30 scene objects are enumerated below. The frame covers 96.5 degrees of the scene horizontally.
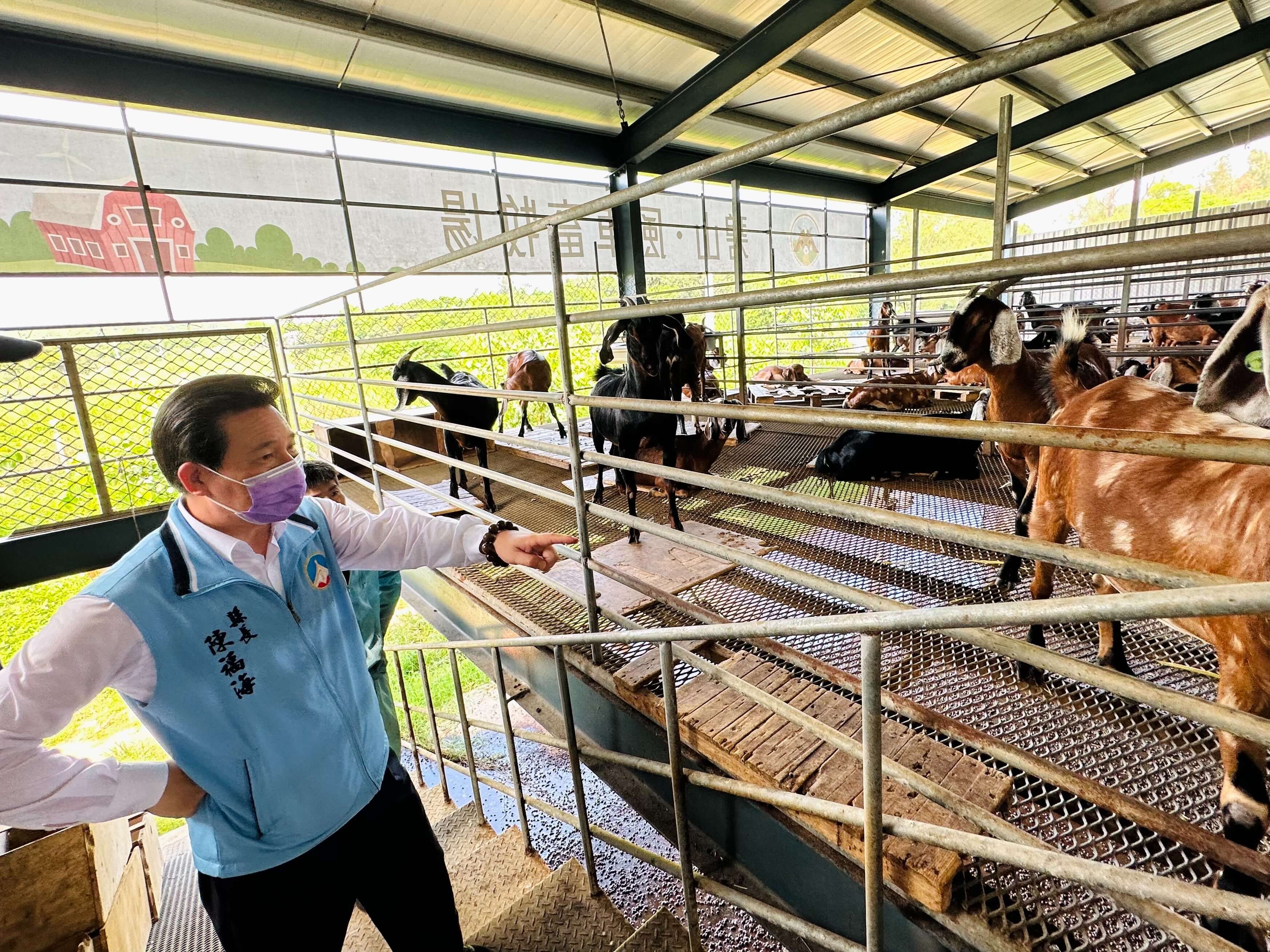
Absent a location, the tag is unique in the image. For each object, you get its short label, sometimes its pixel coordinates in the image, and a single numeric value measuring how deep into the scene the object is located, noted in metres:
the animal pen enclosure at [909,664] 0.92
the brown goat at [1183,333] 6.86
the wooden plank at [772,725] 1.80
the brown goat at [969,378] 5.21
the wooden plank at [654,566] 2.98
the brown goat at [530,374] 7.34
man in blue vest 1.17
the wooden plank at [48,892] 2.16
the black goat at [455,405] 5.44
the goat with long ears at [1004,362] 3.18
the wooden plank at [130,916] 2.49
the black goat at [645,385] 3.75
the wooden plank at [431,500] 4.84
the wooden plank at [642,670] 2.26
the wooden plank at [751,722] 1.85
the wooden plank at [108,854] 2.39
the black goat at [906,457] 4.55
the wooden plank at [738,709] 1.92
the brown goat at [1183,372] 4.72
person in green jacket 2.63
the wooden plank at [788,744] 1.72
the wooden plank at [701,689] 2.06
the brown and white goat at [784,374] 10.09
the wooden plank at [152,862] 3.61
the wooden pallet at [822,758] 1.41
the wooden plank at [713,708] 1.96
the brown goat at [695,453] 4.67
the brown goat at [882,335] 8.51
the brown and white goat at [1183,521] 1.38
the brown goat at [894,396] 6.64
